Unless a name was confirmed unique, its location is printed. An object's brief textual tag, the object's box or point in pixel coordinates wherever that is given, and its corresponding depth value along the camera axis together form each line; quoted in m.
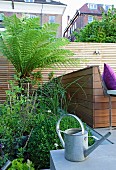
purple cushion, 1.99
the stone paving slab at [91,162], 0.97
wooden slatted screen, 4.54
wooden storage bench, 2.09
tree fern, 3.66
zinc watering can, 0.99
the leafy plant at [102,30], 5.83
